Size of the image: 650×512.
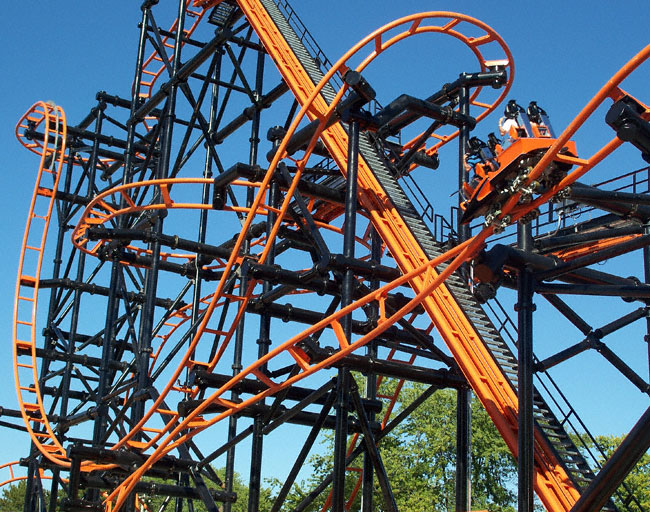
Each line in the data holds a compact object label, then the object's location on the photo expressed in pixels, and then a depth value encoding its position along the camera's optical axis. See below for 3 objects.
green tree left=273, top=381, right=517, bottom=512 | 34.06
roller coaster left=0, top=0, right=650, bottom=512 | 8.56
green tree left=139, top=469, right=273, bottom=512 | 40.34
